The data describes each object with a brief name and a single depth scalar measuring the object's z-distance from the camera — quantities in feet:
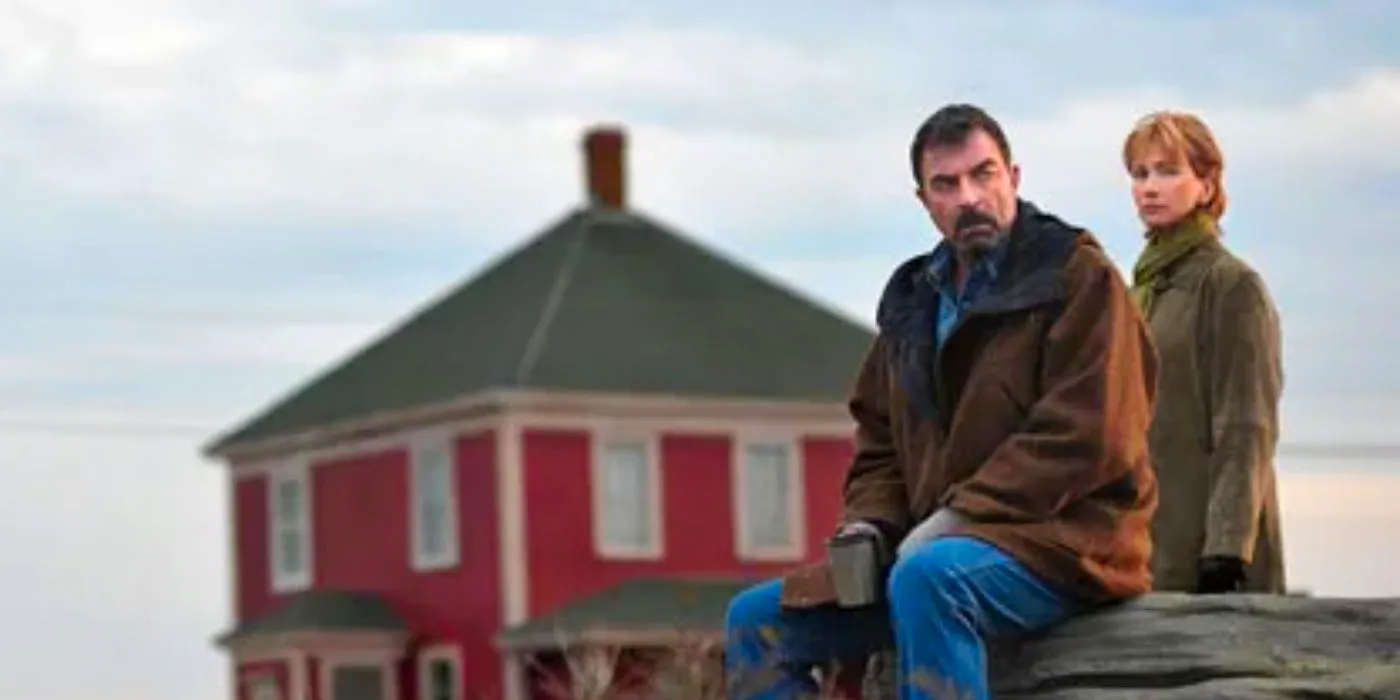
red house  189.45
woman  36.23
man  32.62
